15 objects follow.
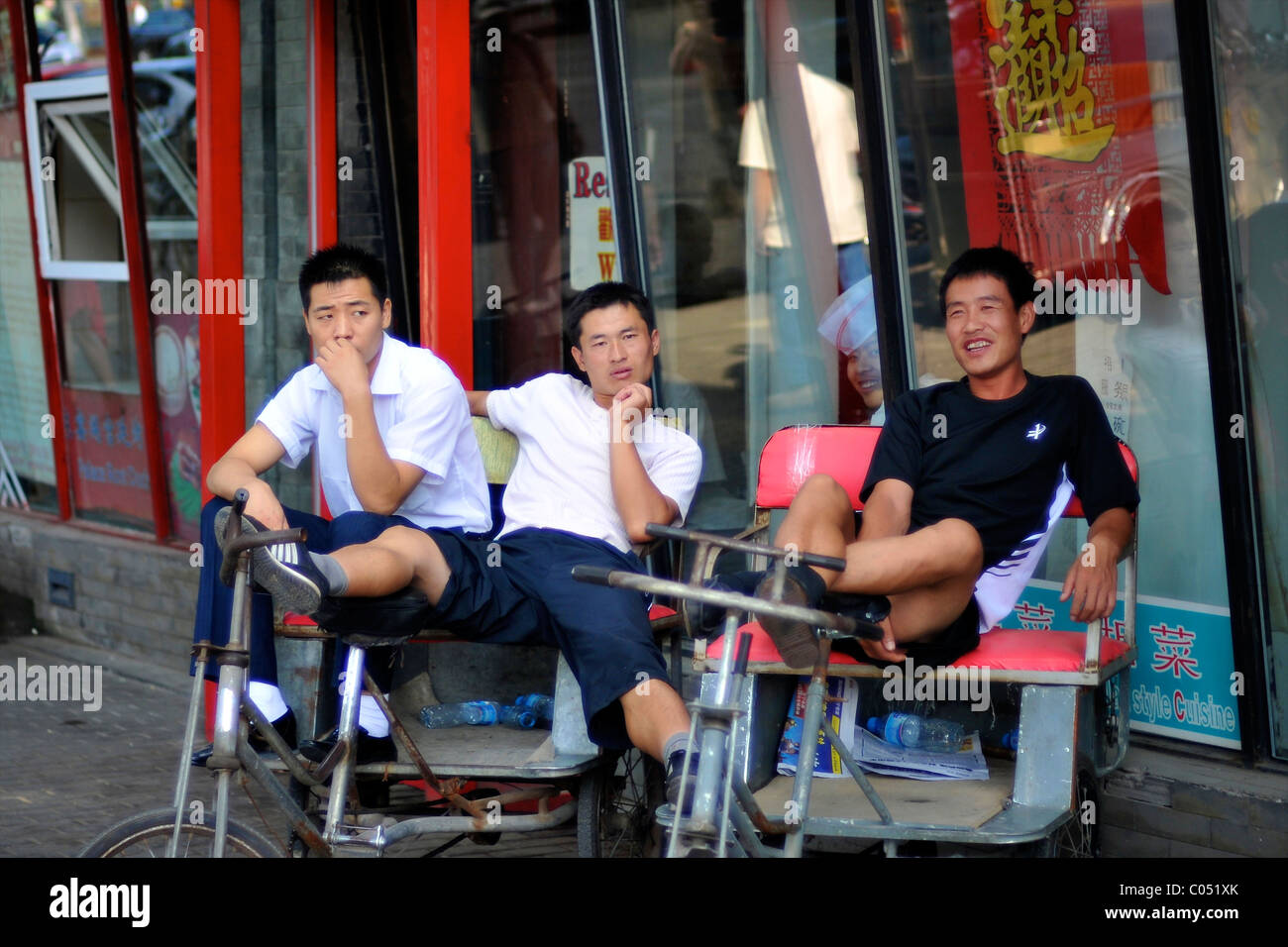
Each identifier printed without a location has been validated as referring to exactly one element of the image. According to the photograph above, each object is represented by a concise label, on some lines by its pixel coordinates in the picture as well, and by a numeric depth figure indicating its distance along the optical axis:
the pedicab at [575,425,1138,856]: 6.27
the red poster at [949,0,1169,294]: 9.75
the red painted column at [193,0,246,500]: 11.71
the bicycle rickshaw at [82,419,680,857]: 7.01
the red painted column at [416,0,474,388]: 10.38
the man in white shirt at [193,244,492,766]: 8.45
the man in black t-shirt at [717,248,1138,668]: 7.55
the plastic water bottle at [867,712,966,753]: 8.49
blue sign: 9.34
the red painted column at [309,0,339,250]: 13.20
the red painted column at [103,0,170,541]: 15.11
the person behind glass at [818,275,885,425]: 11.09
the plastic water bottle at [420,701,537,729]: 9.05
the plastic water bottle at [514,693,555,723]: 9.10
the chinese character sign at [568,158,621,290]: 12.66
